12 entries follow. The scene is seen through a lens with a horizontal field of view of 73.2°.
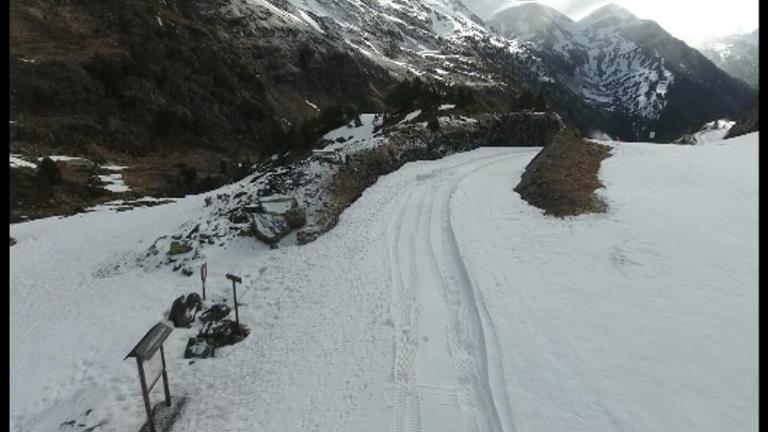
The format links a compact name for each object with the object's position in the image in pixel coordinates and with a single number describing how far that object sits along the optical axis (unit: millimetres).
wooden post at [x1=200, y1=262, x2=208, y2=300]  14336
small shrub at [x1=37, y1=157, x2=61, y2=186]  31078
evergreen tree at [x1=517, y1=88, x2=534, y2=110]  57250
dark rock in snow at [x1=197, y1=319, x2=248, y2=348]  12664
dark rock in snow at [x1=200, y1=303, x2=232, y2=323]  13776
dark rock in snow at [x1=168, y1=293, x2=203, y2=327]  13805
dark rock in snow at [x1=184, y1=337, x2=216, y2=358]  12070
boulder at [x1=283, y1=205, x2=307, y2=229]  19469
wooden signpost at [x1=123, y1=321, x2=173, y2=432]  8653
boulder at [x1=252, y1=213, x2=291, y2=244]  18766
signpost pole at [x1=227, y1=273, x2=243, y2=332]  13252
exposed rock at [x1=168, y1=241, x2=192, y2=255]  18406
